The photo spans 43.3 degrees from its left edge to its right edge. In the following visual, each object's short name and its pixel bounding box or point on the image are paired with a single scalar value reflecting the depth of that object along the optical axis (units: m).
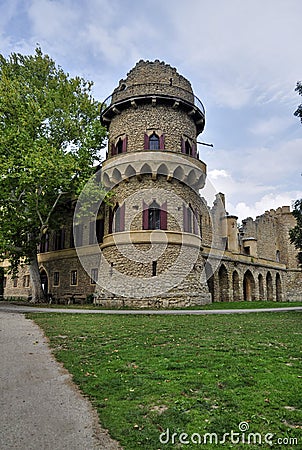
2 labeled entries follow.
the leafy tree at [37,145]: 22.36
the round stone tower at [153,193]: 22.19
